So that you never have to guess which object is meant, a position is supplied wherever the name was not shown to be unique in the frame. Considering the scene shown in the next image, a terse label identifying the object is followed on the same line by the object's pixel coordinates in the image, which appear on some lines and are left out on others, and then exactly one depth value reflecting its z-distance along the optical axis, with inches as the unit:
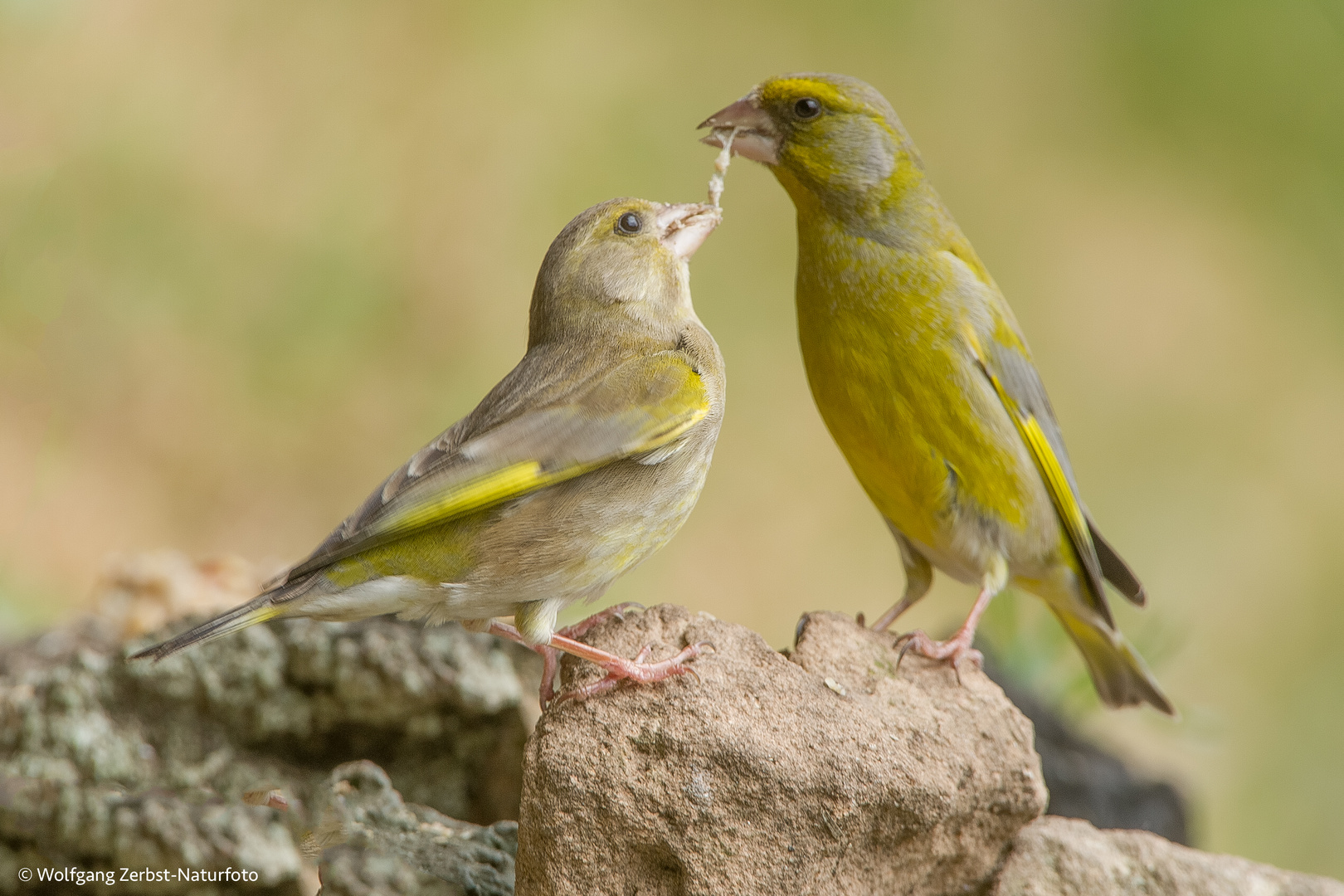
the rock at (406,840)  211.8
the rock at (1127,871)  221.6
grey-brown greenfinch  208.1
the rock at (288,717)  270.5
